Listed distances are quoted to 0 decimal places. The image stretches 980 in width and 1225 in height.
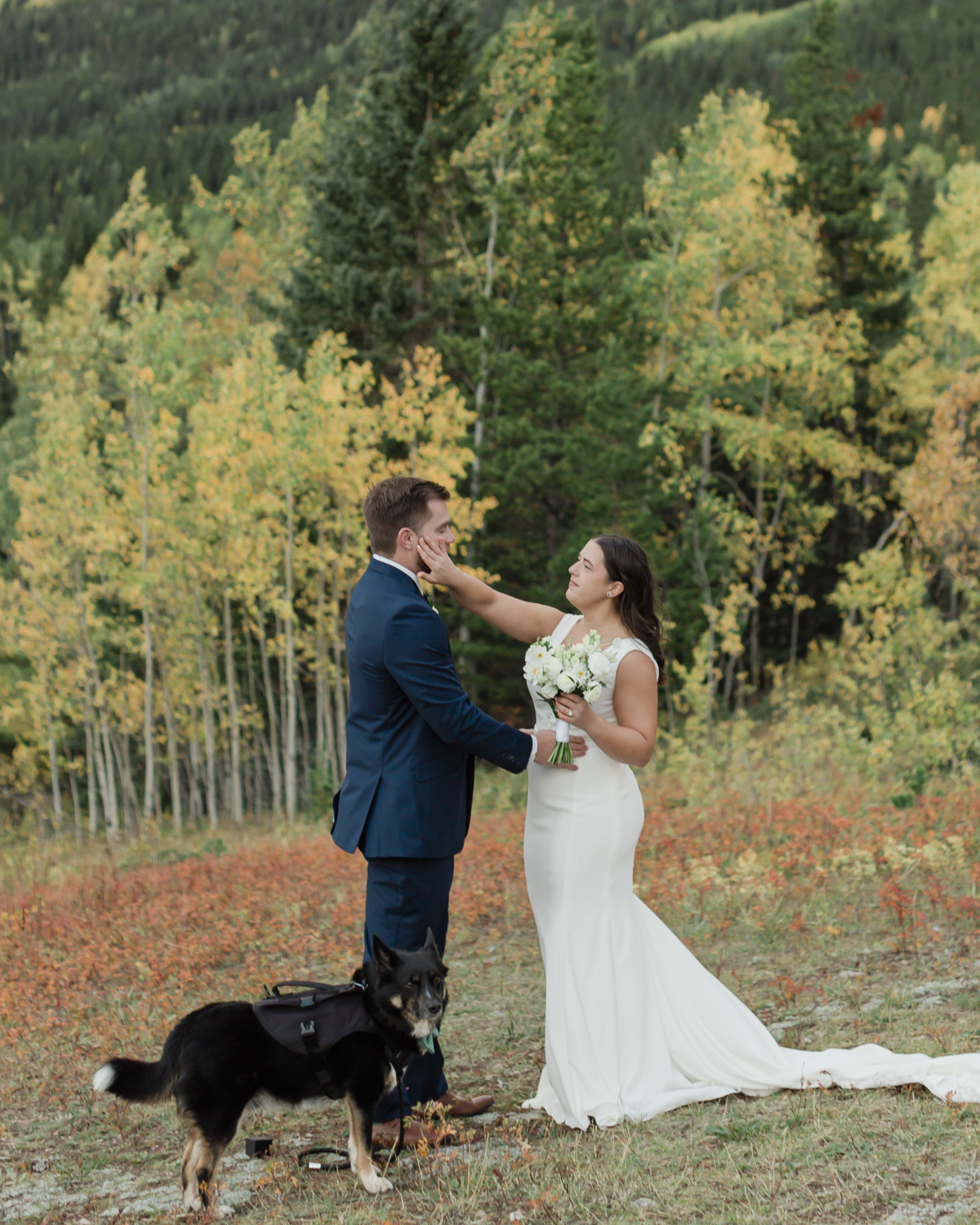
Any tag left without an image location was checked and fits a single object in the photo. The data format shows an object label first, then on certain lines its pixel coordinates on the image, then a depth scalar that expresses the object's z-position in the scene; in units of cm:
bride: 438
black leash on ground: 396
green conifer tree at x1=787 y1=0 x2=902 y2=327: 2581
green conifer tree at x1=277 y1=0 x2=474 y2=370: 2152
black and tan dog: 357
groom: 409
